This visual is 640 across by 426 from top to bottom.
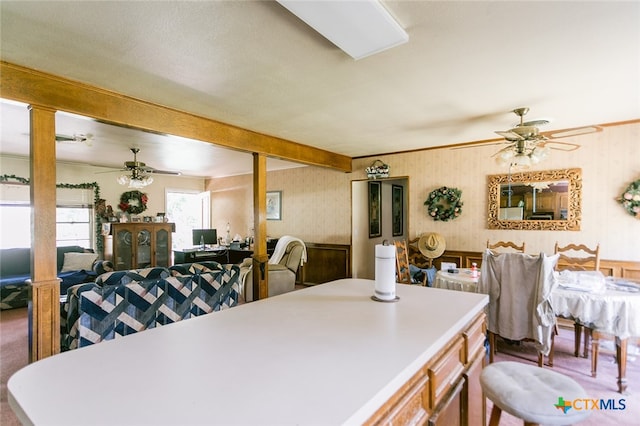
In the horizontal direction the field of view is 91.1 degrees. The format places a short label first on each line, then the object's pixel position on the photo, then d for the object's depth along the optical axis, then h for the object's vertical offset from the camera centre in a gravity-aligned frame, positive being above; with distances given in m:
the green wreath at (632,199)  3.51 +0.14
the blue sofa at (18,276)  4.73 -1.03
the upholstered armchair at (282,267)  5.06 -0.95
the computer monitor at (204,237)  6.96 -0.58
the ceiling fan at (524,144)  3.07 +0.70
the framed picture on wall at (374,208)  6.35 +0.06
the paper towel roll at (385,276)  1.64 -0.34
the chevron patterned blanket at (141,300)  2.18 -0.70
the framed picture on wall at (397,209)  6.98 +0.05
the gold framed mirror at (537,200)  3.95 +0.14
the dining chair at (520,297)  2.64 -0.76
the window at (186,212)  7.78 -0.02
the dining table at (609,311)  2.42 -0.80
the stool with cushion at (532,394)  1.15 -0.72
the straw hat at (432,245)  4.69 -0.51
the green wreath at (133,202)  6.51 +0.20
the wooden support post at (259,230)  4.05 -0.25
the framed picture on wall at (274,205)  7.04 +0.14
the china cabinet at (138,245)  5.87 -0.66
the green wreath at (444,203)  4.73 +0.12
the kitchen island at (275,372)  0.73 -0.47
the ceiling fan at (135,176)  4.91 +0.58
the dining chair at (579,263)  3.09 -0.57
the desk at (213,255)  6.36 -0.92
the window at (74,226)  5.90 -0.28
